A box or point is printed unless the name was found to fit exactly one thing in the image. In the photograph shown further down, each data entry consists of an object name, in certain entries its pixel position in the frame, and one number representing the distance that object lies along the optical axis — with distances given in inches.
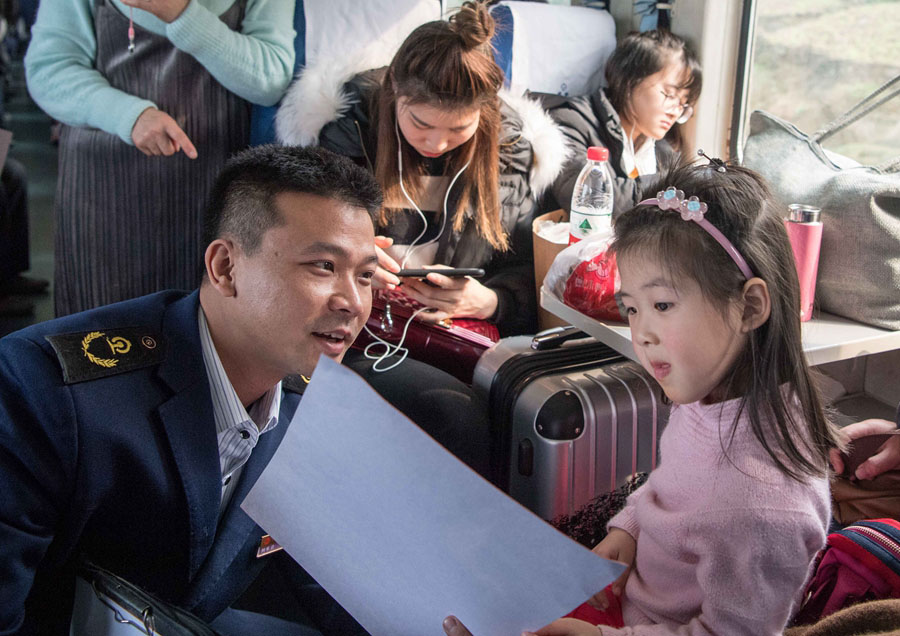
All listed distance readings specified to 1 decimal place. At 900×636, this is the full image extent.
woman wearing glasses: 112.0
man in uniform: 43.6
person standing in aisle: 93.0
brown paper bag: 91.2
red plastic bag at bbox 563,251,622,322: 72.2
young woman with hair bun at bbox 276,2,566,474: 89.7
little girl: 42.8
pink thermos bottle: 70.1
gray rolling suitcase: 69.6
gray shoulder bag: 70.6
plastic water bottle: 93.4
